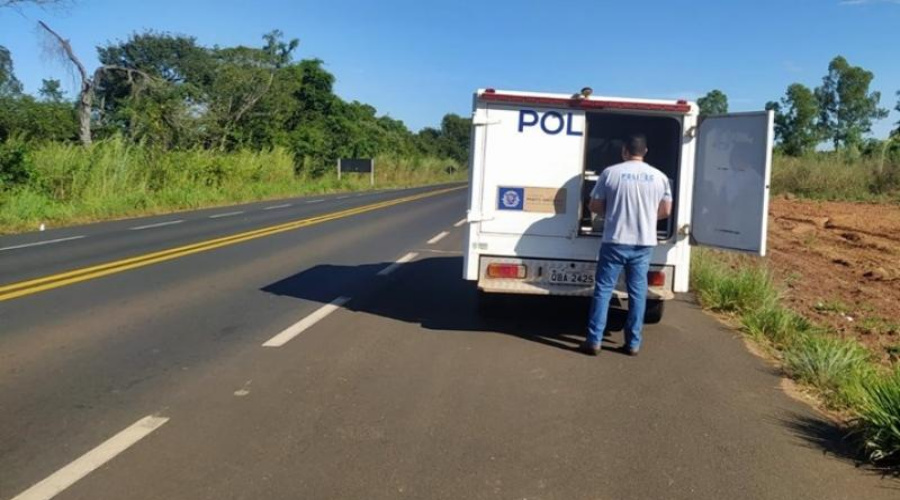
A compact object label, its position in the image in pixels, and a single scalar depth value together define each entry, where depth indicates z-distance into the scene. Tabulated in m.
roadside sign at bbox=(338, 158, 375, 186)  53.97
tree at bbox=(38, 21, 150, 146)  32.12
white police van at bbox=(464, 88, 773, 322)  7.32
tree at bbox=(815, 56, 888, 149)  53.66
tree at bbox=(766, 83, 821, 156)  50.41
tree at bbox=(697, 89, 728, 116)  65.31
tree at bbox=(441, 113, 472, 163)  102.86
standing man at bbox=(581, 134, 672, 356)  6.93
